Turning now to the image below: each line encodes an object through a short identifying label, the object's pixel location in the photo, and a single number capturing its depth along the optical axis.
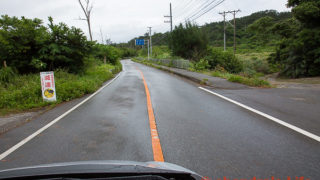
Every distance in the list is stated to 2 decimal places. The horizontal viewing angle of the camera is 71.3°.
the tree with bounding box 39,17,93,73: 13.50
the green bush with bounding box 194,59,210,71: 26.78
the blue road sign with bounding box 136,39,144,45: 73.91
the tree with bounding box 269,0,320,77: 21.50
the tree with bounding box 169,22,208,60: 32.53
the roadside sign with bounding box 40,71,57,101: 8.91
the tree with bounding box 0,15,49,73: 12.23
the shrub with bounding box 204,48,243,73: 29.99
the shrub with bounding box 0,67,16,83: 11.26
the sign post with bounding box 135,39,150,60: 73.78
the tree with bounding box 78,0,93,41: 30.78
